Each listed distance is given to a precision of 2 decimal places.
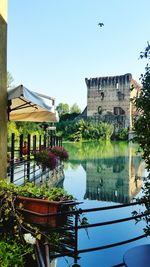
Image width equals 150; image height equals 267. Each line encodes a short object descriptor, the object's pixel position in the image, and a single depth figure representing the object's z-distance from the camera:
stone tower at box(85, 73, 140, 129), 51.69
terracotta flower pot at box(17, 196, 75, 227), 2.62
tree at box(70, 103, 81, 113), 93.03
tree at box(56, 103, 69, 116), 89.03
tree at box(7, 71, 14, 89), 27.95
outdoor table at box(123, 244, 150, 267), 2.06
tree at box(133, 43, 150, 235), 2.85
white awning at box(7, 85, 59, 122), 4.44
